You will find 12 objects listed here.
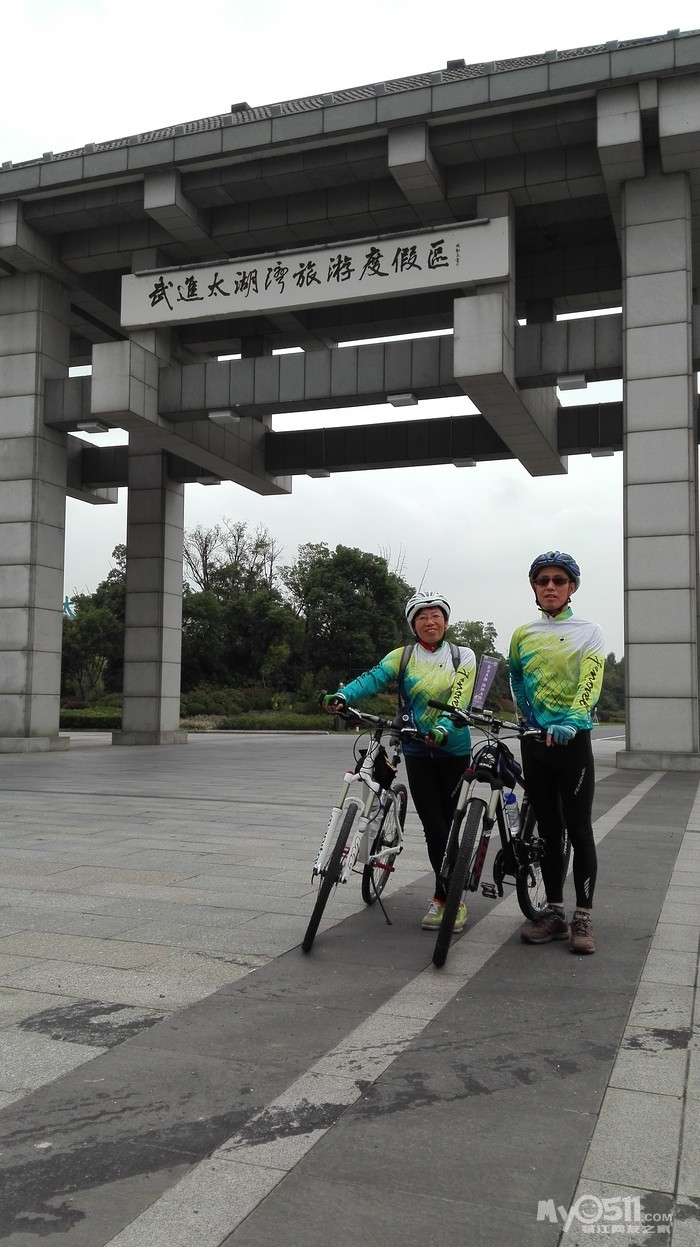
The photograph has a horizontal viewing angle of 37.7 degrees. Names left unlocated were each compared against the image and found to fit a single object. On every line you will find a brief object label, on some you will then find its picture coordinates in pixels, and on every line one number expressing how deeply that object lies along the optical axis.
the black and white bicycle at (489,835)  4.46
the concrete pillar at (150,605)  23.23
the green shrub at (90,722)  35.91
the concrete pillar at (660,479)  15.42
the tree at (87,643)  49.00
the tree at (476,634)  92.38
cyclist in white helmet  5.20
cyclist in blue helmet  4.78
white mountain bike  4.70
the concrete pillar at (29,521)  19.66
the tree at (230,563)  63.94
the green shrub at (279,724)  37.44
